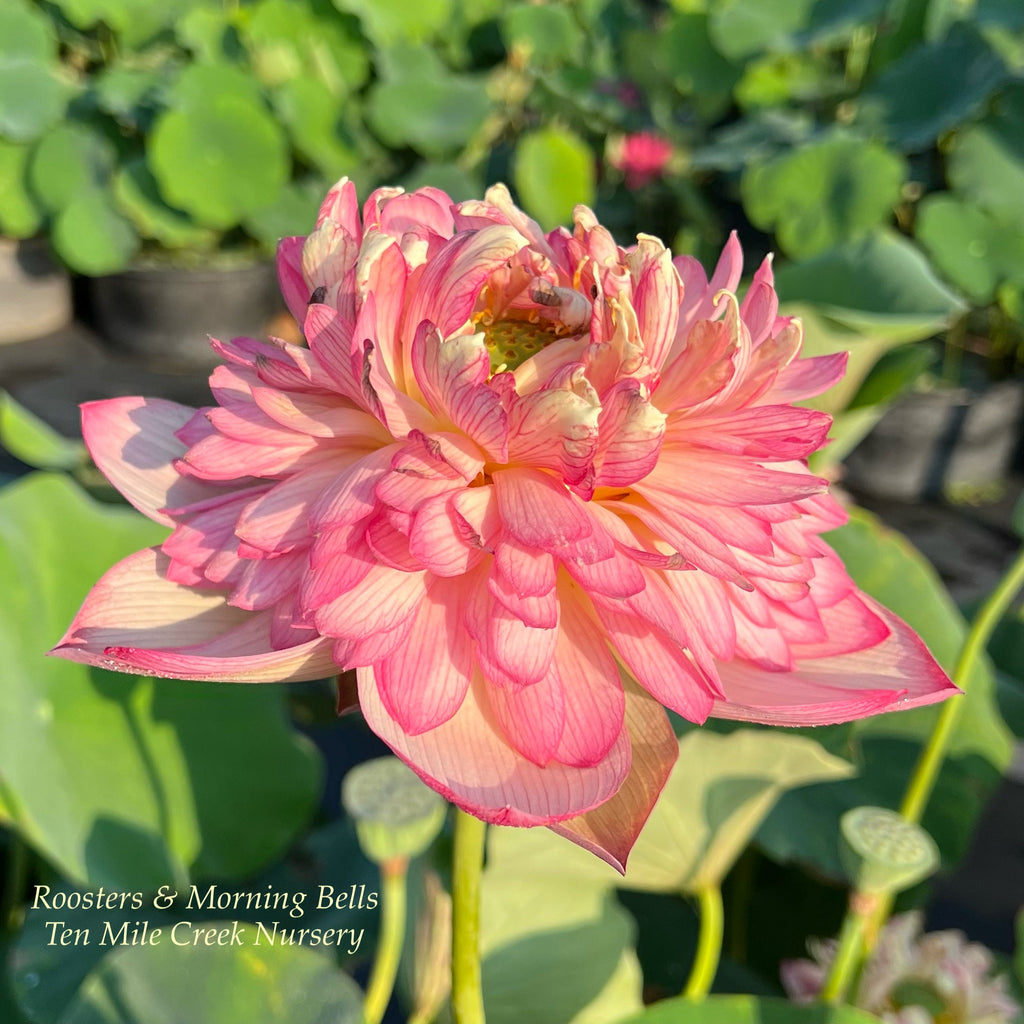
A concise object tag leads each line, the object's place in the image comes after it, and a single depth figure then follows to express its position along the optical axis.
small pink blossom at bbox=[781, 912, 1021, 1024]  0.61
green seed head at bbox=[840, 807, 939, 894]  0.48
